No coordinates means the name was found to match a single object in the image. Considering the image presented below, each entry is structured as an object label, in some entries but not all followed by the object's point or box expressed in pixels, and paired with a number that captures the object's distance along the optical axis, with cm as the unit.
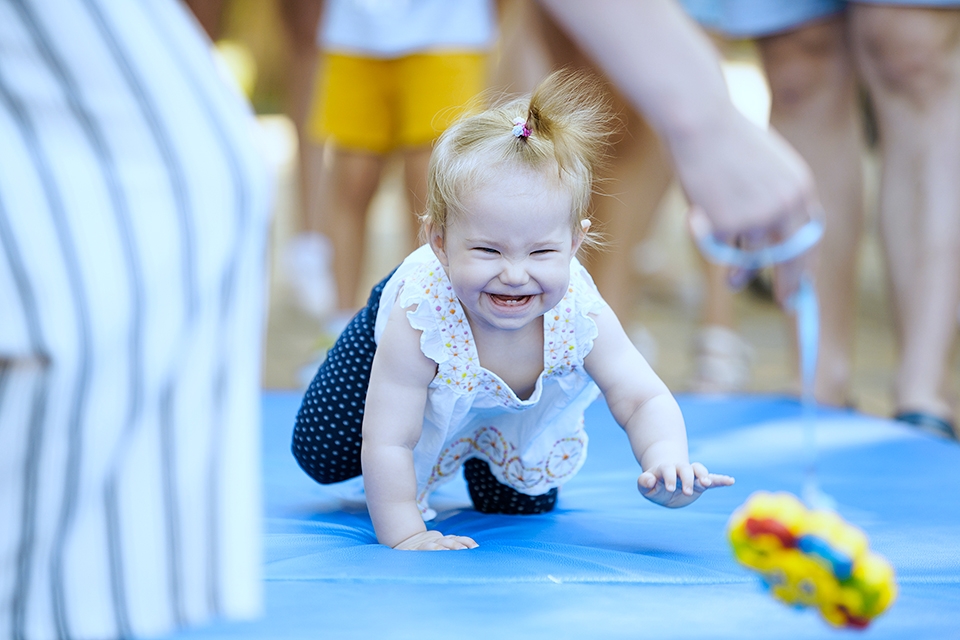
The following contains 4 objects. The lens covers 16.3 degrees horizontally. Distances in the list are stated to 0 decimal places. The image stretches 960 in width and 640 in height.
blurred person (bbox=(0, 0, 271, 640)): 245
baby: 280
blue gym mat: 266
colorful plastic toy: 252
